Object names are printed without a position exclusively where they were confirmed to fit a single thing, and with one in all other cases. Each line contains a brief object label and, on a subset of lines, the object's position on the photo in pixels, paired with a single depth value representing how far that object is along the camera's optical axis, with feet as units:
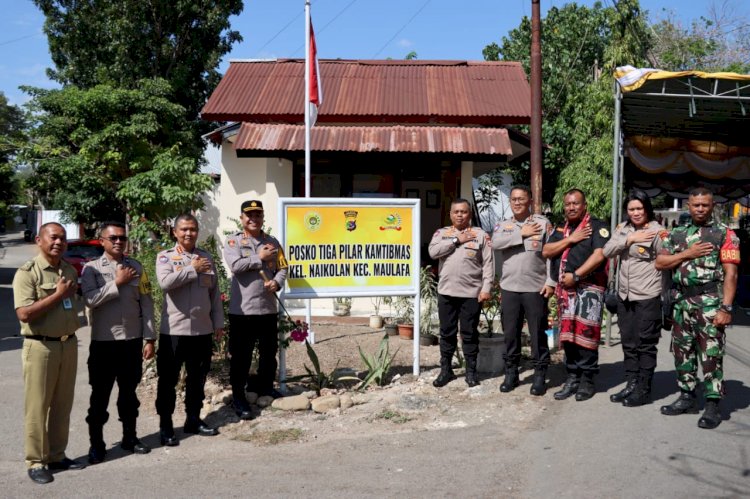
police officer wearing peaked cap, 19.19
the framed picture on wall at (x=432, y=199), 52.26
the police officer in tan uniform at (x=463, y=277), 21.34
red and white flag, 28.89
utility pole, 33.06
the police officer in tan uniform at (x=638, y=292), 18.97
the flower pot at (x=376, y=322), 34.09
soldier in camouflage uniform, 17.30
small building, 37.06
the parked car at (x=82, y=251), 57.36
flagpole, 28.07
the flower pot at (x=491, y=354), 23.20
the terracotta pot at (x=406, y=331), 31.01
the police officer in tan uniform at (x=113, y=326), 15.88
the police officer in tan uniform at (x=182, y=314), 16.98
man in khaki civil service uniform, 14.61
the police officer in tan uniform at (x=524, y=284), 20.72
